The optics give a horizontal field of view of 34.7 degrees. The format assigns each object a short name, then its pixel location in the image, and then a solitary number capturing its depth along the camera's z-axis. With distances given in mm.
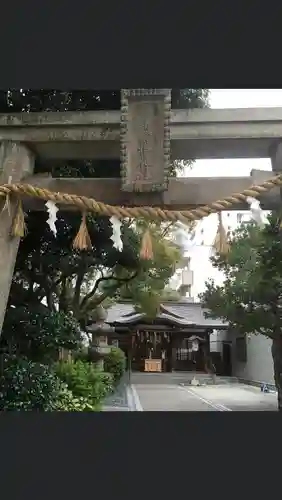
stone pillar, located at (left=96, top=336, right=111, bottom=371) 6561
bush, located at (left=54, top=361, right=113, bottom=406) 4598
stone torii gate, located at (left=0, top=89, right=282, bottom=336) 2670
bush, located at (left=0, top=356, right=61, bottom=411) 3355
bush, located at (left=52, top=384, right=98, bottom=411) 3789
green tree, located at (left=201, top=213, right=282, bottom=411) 4613
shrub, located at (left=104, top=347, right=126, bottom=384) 6848
